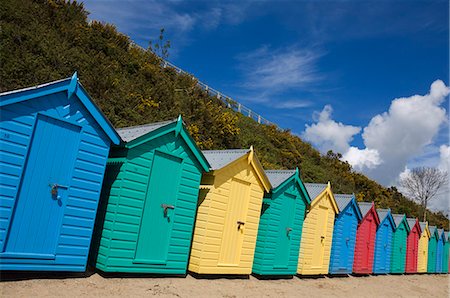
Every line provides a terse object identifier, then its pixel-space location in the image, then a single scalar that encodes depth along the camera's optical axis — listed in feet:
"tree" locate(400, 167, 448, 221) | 164.96
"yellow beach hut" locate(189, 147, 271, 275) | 31.76
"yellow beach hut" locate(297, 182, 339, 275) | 42.93
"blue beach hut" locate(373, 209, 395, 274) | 58.29
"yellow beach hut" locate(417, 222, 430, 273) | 74.13
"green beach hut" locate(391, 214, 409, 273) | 63.72
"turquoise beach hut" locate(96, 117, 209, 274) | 25.82
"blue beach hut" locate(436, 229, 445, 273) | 82.64
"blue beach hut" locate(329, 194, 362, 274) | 48.05
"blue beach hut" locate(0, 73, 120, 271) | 20.72
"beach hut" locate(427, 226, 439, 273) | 78.48
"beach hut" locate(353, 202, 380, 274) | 52.75
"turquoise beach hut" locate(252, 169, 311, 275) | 37.42
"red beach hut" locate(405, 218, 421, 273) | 69.14
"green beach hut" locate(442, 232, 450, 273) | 85.76
